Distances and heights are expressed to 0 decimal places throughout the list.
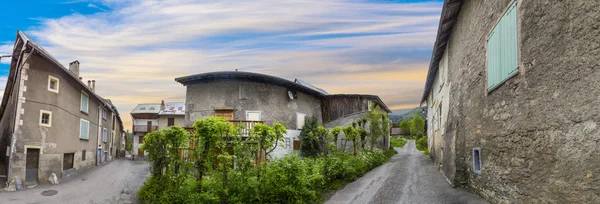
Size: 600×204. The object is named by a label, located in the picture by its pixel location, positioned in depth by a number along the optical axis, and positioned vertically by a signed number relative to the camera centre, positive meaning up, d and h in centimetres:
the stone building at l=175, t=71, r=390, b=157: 2244 +181
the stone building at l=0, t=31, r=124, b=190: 1585 +27
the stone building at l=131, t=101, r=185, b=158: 4453 +112
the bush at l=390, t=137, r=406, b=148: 4160 -166
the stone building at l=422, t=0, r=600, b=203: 468 +53
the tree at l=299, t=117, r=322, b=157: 2361 -102
